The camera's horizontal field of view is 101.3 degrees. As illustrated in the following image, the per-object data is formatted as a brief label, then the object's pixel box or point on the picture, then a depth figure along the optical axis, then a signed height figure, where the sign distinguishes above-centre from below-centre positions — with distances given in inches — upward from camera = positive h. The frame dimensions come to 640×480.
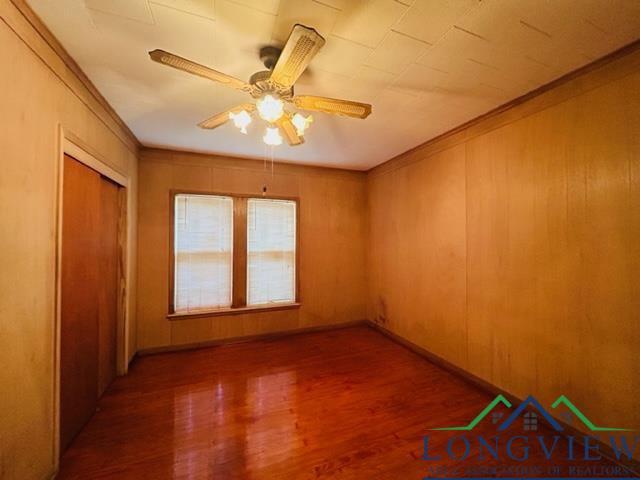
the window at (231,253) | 132.1 -3.9
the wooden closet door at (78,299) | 67.9 -14.7
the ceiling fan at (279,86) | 44.9 +34.1
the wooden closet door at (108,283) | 90.6 -13.2
